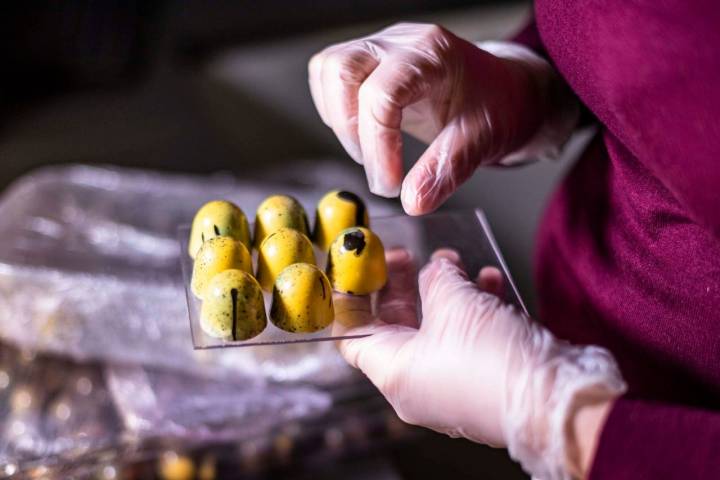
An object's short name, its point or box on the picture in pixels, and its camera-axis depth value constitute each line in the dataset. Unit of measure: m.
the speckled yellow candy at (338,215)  0.81
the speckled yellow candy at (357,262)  0.74
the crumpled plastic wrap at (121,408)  1.15
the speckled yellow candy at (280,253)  0.74
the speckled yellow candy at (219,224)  0.78
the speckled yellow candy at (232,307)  0.68
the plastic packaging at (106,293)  1.19
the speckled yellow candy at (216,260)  0.72
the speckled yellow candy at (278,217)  0.80
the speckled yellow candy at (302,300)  0.69
